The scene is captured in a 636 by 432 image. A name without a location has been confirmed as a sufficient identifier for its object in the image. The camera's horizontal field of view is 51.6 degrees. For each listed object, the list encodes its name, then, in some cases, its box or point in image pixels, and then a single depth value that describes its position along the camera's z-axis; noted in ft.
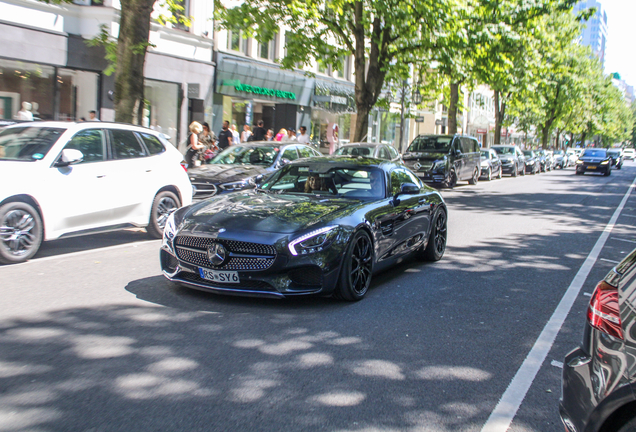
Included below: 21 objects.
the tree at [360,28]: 62.34
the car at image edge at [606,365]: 8.30
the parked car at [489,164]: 97.57
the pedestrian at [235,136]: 73.96
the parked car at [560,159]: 171.99
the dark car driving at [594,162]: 130.72
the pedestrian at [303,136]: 69.98
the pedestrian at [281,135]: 77.45
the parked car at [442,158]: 72.79
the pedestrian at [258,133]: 78.84
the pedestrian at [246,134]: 77.56
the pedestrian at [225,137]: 66.64
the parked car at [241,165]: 39.83
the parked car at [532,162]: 132.57
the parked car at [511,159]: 114.52
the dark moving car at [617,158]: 188.77
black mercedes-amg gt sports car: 18.47
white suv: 24.58
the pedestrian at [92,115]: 60.64
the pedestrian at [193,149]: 57.00
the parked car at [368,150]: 60.95
